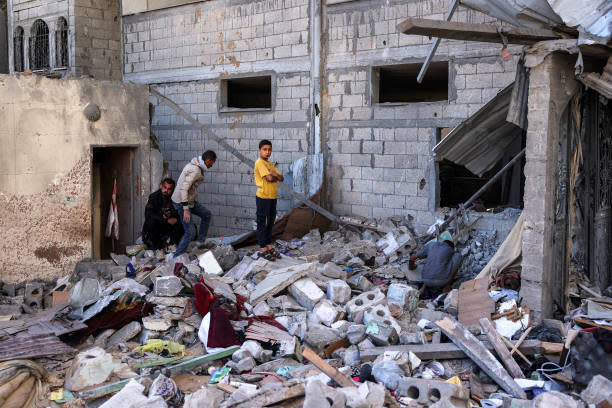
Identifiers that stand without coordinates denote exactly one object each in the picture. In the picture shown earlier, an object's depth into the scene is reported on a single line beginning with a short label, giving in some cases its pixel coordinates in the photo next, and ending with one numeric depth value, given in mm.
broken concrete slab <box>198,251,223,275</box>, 8341
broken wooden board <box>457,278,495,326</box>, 6449
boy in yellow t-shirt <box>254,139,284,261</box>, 8875
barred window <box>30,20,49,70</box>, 15789
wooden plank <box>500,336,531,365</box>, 5691
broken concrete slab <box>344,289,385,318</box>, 6834
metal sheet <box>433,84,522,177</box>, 7625
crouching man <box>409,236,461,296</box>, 7992
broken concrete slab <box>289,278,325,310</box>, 7086
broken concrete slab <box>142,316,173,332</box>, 6676
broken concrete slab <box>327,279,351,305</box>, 7238
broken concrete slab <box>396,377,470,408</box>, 4969
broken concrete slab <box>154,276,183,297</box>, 7176
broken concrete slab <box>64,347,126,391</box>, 5688
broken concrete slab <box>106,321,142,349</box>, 6605
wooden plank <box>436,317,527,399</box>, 5285
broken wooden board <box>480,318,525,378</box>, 5531
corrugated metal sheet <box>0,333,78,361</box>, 5918
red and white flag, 10070
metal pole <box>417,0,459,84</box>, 6961
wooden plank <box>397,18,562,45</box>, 5254
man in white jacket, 8844
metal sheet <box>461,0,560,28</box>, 5887
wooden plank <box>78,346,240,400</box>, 5504
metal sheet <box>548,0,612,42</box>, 5410
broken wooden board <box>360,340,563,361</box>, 5777
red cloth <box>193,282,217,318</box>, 6822
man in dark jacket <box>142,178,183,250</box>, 9344
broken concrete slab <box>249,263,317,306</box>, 7242
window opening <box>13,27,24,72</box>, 16391
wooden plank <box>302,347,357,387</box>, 5256
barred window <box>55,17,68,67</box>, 15047
